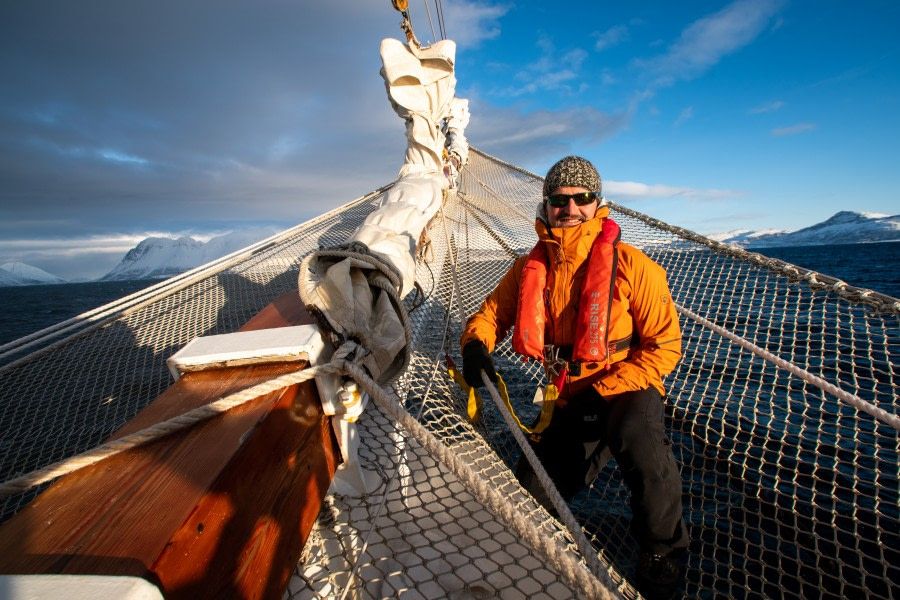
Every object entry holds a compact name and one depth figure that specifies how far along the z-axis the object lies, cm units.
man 172
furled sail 140
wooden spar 71
